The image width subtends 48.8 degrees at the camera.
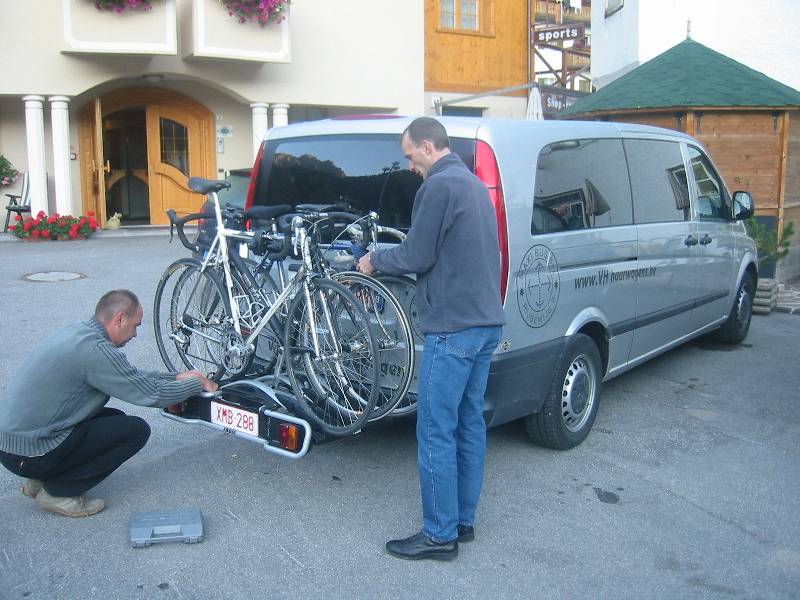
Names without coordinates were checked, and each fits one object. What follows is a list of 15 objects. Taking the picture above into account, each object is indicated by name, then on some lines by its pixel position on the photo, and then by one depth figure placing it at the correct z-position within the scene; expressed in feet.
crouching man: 13.34
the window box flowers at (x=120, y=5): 46.32
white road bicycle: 14.20
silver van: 14.65
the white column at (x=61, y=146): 48.21
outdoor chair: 48.79
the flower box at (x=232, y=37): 48.55
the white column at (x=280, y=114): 53.98
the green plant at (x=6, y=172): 50.06
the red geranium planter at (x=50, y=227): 46.93
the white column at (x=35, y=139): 47.67
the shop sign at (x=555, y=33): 69.00
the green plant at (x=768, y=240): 33.91
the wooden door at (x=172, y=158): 56.03
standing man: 12.24
